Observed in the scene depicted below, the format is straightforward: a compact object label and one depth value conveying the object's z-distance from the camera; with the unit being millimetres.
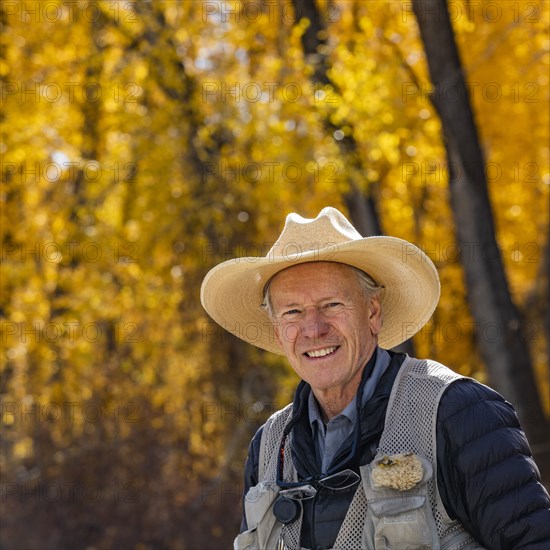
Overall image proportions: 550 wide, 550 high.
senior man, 2648
